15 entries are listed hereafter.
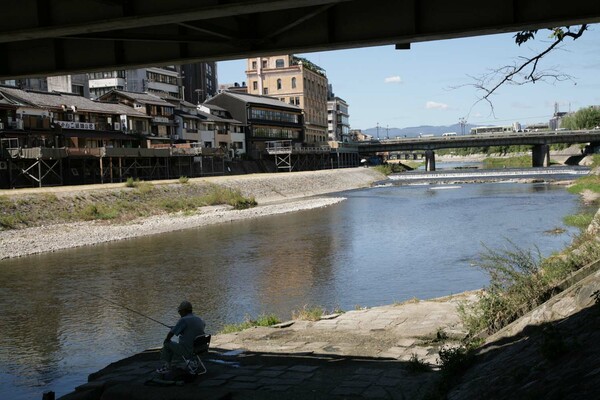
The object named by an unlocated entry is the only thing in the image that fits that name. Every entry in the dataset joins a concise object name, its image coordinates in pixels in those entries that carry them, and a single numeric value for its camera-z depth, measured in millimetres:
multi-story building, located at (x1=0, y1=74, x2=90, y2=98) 67725
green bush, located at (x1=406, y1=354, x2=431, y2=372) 8953
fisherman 8922
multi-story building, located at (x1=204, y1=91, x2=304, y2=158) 88250
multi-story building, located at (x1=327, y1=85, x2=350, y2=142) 144250
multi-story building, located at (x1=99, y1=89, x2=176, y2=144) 69375
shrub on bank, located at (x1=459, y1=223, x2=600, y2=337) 10352
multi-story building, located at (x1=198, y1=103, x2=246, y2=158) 81125
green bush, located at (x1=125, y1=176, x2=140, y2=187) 49656
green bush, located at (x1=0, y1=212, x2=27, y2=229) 35312
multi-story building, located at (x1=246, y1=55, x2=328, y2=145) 109500
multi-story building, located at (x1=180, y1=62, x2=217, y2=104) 115438
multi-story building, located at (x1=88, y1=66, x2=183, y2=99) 84750
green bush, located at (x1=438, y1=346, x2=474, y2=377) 8163
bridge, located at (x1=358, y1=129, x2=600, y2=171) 95812
